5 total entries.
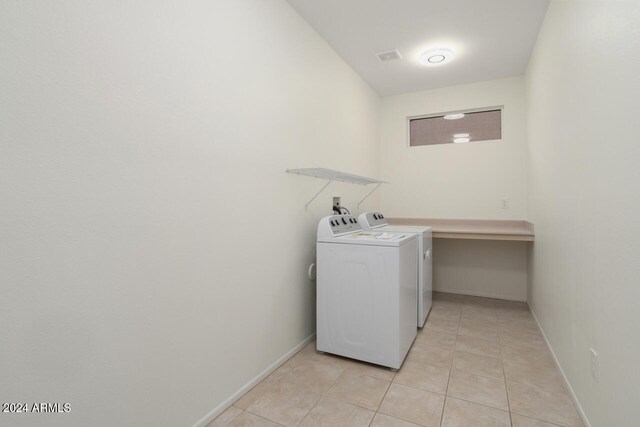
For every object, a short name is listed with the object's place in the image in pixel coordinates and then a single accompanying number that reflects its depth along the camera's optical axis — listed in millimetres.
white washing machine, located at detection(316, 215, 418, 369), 1968
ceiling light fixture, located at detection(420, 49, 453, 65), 2795
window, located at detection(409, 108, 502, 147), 3521
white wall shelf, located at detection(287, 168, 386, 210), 2105
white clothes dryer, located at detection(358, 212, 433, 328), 2619
